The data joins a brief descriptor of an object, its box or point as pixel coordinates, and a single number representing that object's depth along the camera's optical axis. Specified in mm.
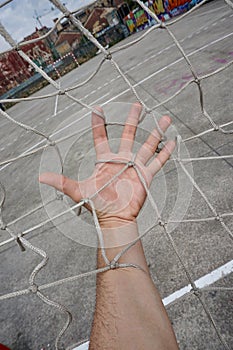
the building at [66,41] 32344
